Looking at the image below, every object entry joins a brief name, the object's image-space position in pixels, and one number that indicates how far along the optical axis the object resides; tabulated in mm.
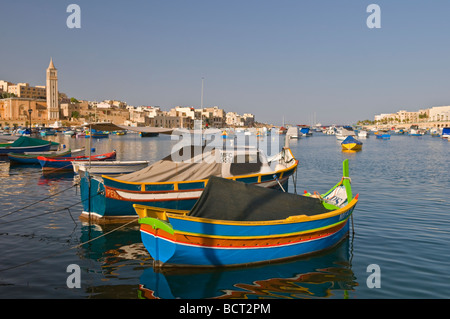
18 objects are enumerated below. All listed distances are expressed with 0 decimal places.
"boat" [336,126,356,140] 100844
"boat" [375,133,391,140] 115462
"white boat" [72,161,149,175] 24516
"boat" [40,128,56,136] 114481
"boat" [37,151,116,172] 31875
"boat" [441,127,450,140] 114531
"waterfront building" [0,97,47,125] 179688
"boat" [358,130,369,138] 114375
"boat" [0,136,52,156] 42625
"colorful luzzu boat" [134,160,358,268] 9898
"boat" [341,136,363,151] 65125
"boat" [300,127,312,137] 143425
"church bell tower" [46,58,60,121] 190375
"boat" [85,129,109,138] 109712
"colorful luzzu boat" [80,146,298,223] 14945
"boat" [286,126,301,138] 124294
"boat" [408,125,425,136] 144875
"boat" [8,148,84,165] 37062
